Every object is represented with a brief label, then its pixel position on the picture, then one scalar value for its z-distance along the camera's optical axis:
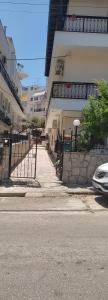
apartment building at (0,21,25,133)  11.97
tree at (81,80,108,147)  6.23
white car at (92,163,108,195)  4.97
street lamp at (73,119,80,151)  6.94
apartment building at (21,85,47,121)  44.72
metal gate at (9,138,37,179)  6.70
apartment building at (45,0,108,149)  8.68
